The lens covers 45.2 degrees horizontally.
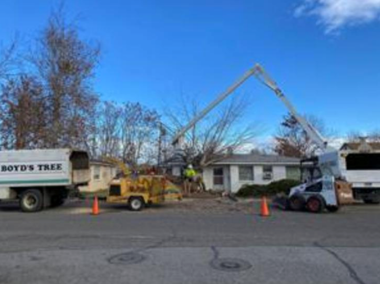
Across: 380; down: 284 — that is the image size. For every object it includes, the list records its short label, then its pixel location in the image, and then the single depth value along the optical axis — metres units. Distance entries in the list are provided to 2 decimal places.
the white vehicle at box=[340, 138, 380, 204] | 24.18
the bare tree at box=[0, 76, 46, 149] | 31.23
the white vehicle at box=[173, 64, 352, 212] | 19.80
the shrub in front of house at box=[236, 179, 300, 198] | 29.80
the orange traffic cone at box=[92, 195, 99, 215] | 19.27
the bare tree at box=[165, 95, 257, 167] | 35.78
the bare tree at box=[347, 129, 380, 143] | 69.89
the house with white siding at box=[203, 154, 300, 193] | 35.78
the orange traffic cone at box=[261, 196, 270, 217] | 17.90
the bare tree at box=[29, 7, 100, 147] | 32.09
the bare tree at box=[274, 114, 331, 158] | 63.93
